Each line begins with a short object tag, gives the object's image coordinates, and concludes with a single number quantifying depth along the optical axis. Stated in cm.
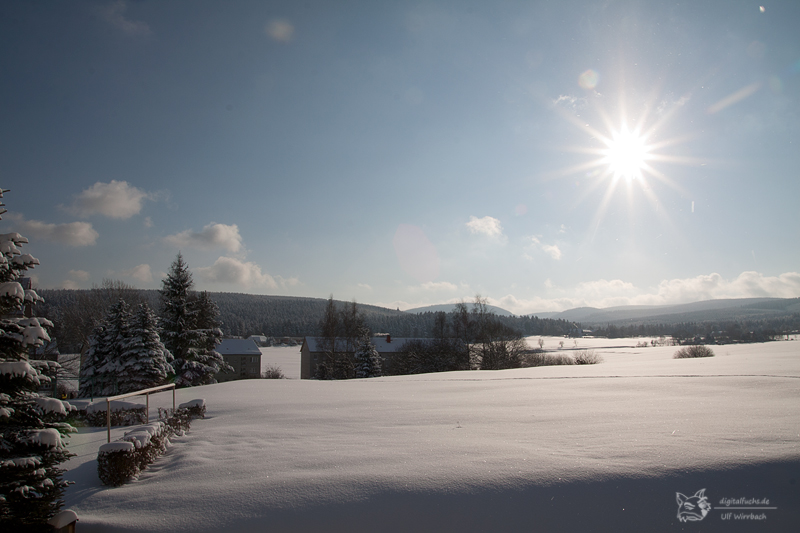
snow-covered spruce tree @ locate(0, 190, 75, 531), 475
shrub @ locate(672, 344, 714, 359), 3384
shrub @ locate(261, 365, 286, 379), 4147
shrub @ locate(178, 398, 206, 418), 1110
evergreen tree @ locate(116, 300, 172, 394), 2391
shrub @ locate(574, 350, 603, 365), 3556
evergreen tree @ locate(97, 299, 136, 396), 2411
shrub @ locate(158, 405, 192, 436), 918
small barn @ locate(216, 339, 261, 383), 5334
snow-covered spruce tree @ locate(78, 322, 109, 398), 2745
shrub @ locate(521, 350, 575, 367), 3931
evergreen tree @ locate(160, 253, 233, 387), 2817
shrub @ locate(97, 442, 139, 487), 597
